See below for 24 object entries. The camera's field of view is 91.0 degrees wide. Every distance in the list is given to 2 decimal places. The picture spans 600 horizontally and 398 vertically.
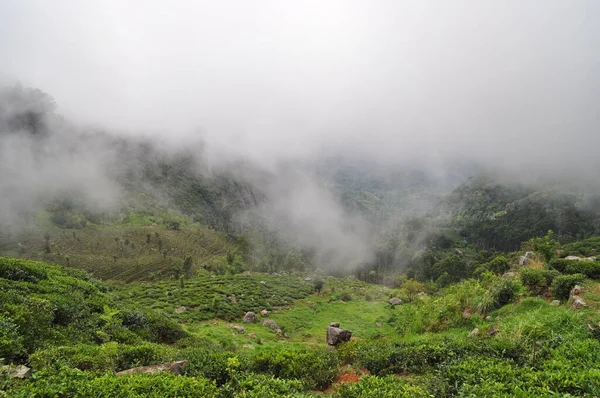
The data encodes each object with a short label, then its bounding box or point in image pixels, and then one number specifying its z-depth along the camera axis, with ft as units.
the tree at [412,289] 225.66
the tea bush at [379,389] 28.68
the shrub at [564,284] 66.80
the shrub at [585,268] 70.64
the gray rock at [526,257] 112.88
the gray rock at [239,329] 132.92
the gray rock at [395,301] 220.37
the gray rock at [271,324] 151.72
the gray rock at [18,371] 27.72
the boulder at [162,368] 35.68
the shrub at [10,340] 34.54
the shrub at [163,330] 69.88
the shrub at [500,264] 248.93
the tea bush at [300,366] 39.75
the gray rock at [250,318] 158.87
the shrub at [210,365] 35.35
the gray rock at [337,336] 82.74
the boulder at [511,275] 102.04
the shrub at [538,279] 74.49
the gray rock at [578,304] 55.62
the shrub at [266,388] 28.12
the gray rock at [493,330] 62.75
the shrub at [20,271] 59.47
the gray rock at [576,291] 62.08
